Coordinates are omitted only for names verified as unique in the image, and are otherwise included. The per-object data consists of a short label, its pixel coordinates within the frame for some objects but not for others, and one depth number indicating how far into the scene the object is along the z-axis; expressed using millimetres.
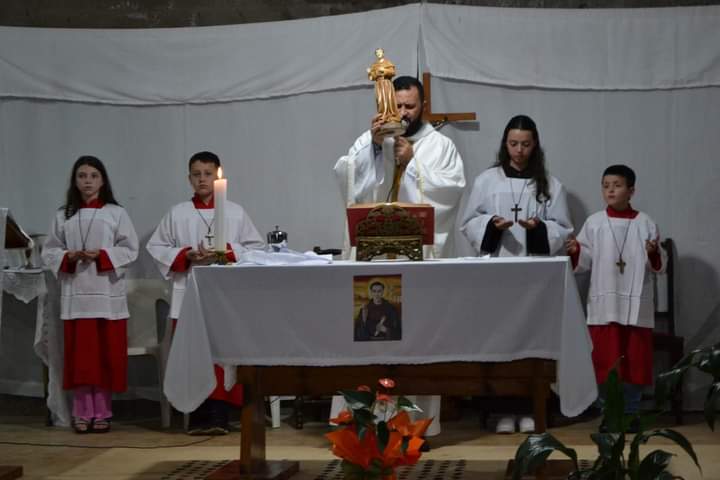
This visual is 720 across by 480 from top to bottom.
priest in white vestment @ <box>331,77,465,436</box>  6434
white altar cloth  5289
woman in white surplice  7402
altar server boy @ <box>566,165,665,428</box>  7832
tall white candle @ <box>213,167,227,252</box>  5223
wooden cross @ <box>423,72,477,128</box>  8281
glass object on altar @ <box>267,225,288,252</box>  6389
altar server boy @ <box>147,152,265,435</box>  7961
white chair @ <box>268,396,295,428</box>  7914
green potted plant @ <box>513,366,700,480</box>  3920
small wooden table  5469
